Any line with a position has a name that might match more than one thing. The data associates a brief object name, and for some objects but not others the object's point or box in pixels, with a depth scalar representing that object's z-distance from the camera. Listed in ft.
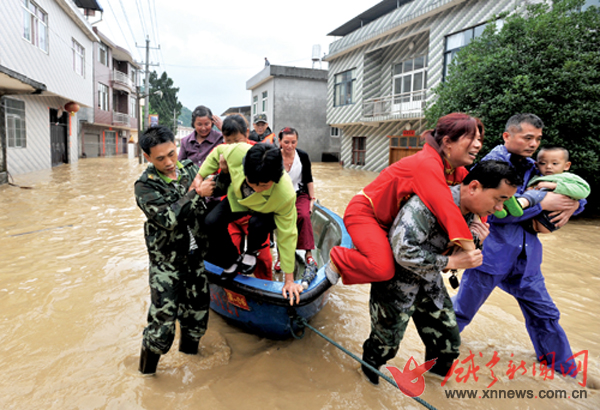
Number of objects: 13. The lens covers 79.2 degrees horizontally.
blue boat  9.28
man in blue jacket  8.53
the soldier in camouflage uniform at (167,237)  8.00
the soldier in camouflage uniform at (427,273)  6.56
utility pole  101.24
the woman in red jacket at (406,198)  6.41
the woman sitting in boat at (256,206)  8.14
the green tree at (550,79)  23.95
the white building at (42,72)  36.96
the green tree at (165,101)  166.91
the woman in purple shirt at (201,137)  13.53
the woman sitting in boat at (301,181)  12.67
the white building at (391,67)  46.06
